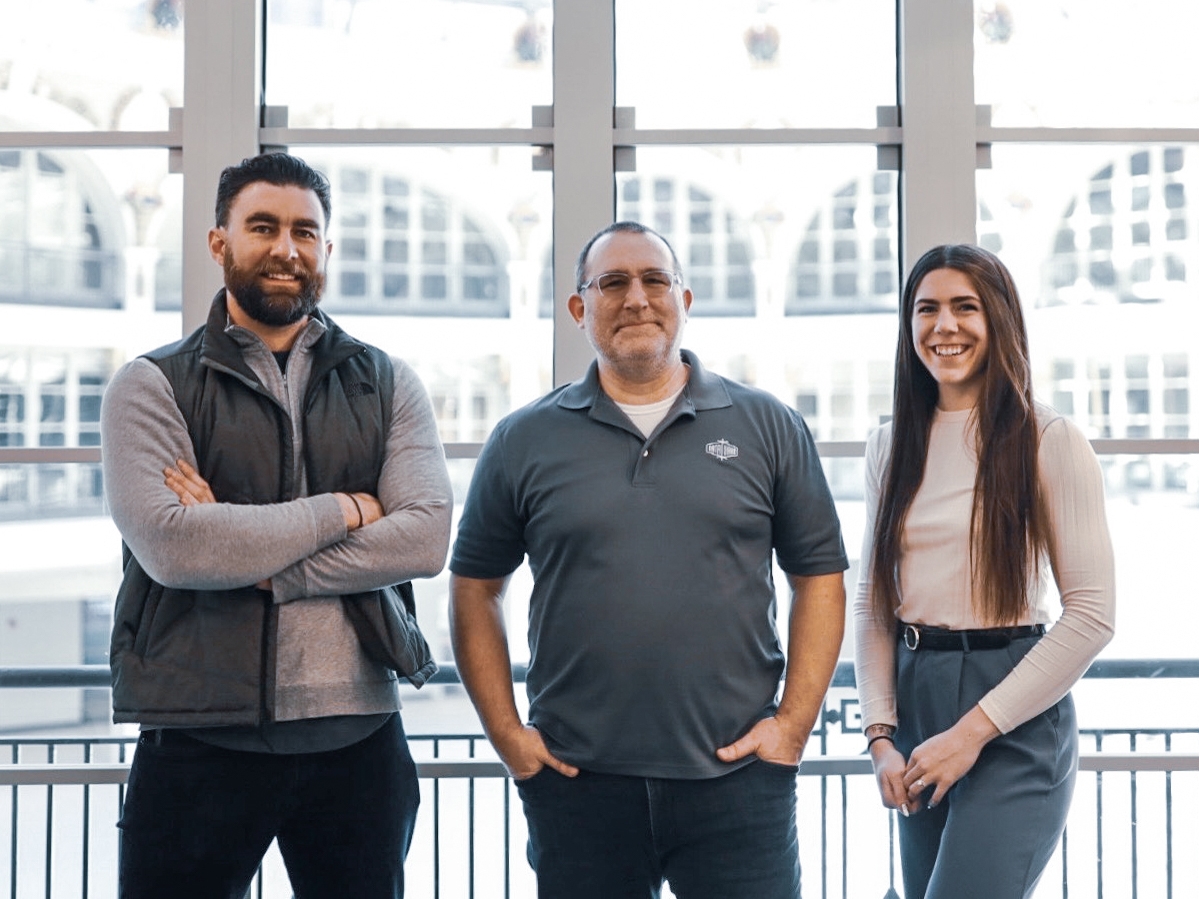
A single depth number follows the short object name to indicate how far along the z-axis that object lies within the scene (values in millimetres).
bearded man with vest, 1889
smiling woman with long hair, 1910
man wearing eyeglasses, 1983
